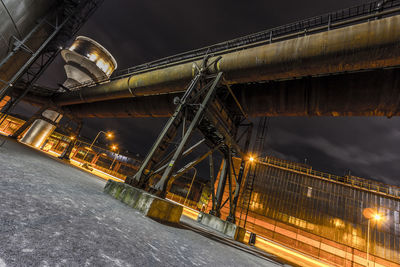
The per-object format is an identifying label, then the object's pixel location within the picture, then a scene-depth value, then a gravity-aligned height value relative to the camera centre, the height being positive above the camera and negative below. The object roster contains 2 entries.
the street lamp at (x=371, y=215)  18.84 +4.56
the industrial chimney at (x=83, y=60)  22.73 +11.03
